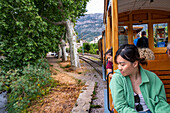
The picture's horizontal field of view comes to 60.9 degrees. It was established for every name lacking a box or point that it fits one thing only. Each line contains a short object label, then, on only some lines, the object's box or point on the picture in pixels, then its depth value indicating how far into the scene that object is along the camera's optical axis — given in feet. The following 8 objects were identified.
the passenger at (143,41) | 15.39
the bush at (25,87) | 17.22
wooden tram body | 12.82
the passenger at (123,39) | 13.64
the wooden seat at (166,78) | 6.97
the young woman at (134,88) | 5.21
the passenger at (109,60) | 10.69
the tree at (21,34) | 23.62
